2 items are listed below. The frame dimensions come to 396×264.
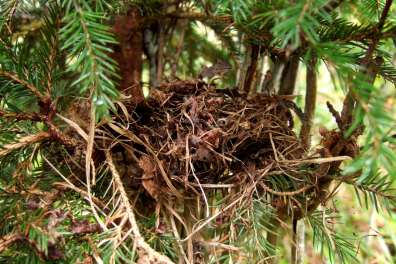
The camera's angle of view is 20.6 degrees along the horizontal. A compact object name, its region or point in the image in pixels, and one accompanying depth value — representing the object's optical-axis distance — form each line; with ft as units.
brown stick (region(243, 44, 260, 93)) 2.48
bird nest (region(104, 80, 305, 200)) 2.35
